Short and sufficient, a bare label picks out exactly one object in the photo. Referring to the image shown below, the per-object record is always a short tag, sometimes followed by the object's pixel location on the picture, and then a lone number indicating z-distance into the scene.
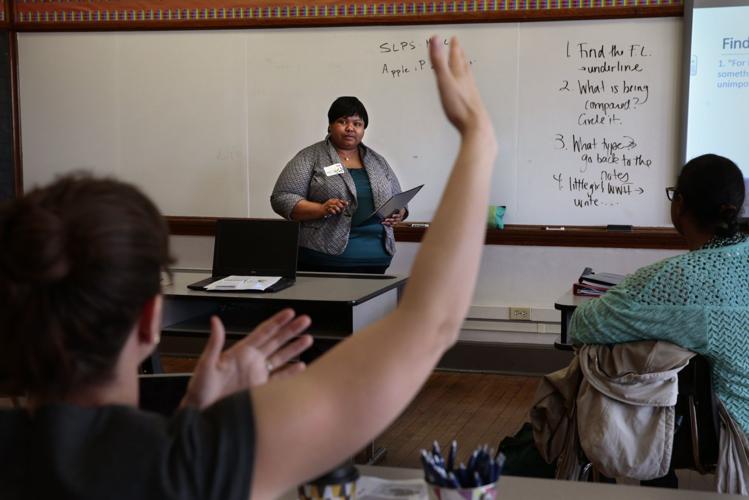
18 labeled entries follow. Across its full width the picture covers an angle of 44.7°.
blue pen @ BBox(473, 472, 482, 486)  1.11
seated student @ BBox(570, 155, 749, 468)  2.42
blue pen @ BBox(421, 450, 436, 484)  1.14
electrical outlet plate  5.30
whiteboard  5.00
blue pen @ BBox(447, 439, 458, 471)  1.19
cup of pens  1.10
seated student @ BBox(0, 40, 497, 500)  0.82
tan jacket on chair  2.42
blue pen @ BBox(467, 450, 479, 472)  1.13
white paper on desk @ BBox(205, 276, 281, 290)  3.63
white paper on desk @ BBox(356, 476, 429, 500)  1.33
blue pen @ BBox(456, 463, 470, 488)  1.12
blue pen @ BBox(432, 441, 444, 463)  1.18
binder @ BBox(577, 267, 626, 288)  3.48
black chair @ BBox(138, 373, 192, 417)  1.69
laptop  3.78
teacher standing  4.65
